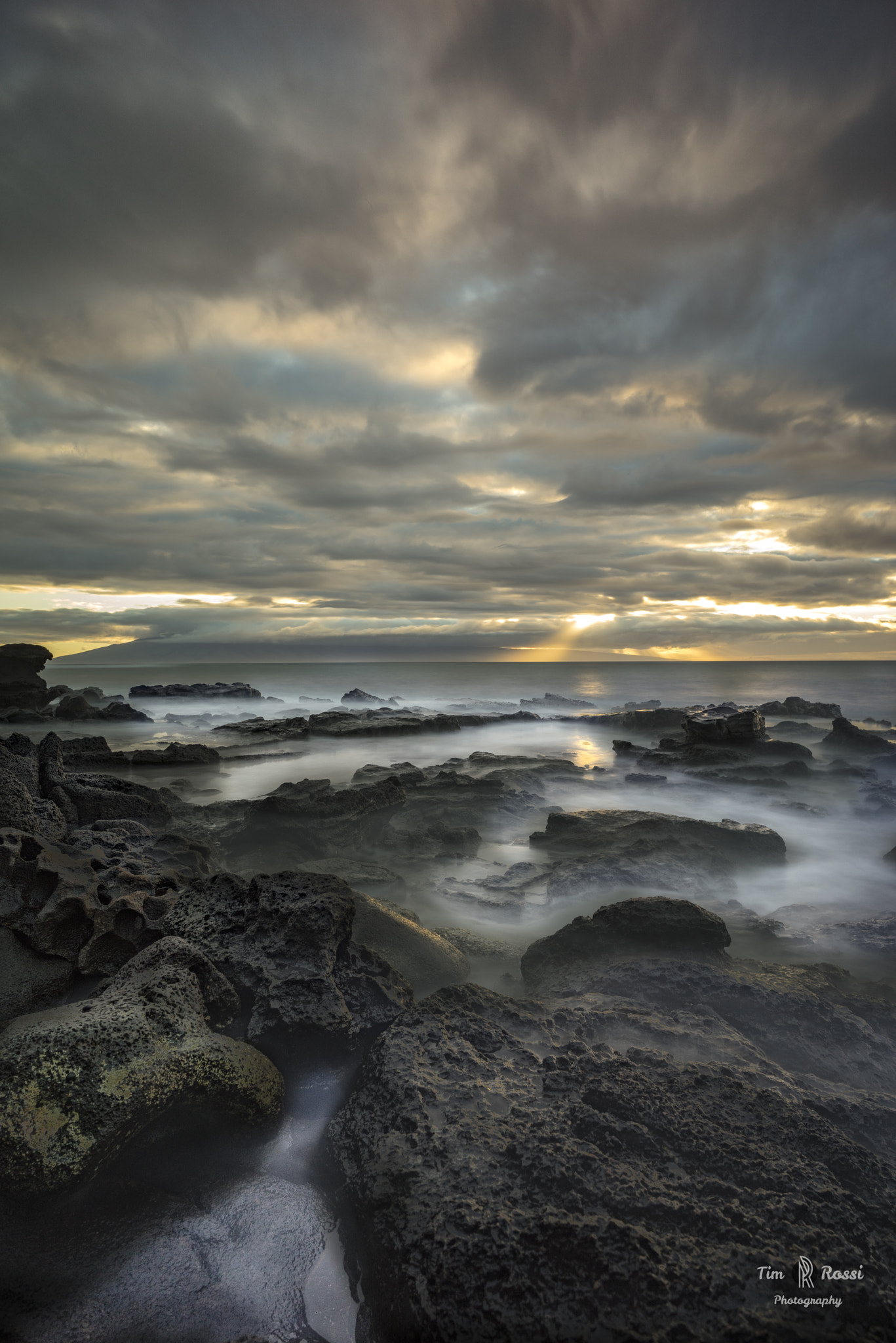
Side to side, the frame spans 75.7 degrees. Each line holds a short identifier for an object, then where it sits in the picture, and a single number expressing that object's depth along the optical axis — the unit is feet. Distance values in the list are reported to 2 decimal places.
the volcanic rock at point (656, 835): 26.32
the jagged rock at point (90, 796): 24.32
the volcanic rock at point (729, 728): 53.83
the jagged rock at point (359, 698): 121.49
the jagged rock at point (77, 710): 81.25
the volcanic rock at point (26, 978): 10.92
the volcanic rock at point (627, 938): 15.39
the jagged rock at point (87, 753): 42.11
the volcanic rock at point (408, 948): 14.69
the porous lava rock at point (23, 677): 88.83
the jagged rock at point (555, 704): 119.03
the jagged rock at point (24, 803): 16.10
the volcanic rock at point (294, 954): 10.69
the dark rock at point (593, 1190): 6.13
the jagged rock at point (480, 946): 17.30
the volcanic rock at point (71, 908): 12.07
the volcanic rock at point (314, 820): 26.84
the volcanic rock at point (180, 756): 46.70
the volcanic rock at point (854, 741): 55.16
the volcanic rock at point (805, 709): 92.48
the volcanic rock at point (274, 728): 66.64
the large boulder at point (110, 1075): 7.13
